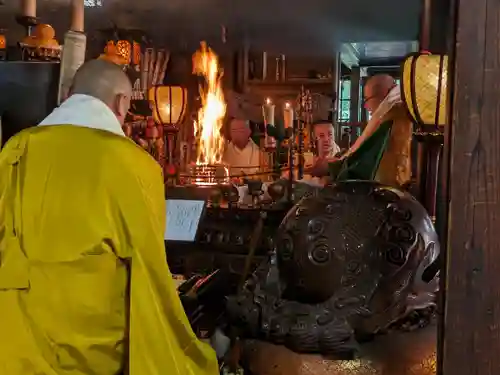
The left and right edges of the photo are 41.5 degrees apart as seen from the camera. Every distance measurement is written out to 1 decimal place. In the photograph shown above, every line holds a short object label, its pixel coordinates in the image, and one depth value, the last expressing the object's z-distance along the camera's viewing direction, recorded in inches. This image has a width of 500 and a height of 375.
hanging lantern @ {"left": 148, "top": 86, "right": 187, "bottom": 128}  186.1
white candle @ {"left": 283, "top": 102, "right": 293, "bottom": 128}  197.6
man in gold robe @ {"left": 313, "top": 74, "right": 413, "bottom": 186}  114.4
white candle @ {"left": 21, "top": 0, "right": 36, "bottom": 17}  135.7
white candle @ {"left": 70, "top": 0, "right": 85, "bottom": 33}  121.2
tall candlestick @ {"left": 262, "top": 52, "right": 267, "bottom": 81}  358.6
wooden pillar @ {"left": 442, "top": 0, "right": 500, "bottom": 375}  46.1
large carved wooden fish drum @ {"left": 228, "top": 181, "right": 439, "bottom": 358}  66.5
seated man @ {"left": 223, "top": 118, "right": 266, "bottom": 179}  275.9
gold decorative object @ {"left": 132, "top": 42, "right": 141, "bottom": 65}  283.0
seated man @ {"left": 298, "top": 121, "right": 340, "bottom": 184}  165.0
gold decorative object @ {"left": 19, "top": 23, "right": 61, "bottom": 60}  137.2
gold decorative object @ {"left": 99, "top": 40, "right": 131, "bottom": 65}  229.5
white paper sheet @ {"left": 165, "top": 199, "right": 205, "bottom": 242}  111.1
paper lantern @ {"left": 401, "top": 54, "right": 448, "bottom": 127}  100.6
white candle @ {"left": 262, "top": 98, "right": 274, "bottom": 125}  213.2
